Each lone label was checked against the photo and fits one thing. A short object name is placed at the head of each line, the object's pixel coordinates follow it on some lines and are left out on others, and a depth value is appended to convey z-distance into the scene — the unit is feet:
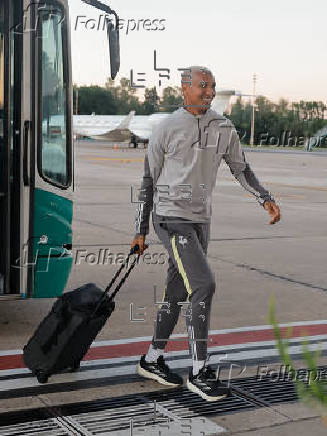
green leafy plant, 3.73
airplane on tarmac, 200.85
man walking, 13.58
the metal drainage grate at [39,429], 11.71
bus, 17.69
